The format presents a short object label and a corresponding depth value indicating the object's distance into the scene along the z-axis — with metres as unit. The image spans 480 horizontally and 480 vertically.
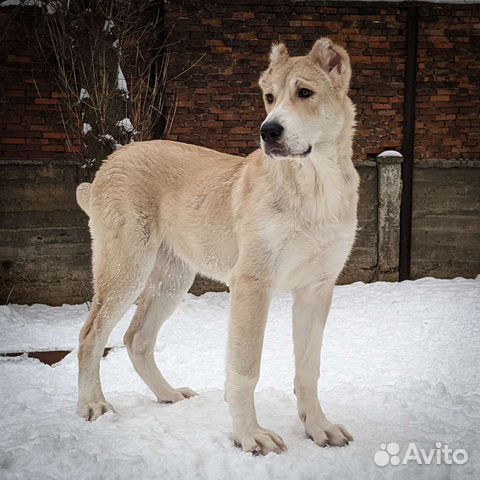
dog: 3.32
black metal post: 8.49
